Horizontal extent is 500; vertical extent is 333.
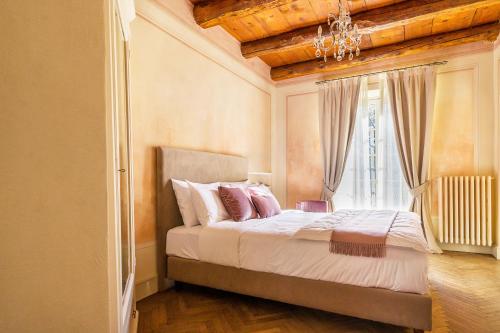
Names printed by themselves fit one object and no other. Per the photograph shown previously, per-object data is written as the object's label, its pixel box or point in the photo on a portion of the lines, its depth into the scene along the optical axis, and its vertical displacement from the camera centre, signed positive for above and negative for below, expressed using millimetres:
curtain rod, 4043 +1360
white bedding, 1854 -681
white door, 1450 -88
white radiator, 3734 -626
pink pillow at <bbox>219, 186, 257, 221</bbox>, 2863 -400
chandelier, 2471 +1115
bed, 1844 -762
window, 4328 +0
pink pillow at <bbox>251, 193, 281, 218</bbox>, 3113 -459
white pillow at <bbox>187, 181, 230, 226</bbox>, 2713 -390
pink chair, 4043 -608
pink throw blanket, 1925 -518
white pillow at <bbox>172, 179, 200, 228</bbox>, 2750 -371
